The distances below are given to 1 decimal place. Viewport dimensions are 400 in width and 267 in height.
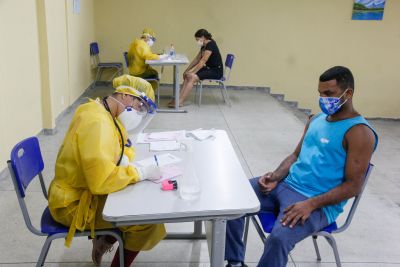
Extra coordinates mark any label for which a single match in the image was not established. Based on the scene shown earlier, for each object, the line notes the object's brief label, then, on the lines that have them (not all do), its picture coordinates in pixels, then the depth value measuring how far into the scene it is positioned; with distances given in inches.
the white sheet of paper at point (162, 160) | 80.7
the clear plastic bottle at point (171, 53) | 235.4
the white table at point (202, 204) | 62.4
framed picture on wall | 277.6
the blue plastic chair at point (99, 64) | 264.4
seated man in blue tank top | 74.5
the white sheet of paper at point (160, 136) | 95.2
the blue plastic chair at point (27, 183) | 70.1
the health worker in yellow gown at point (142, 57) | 219.8
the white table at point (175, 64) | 212.7
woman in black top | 230.4
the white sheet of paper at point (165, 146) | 89.3
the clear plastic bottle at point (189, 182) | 67.4
